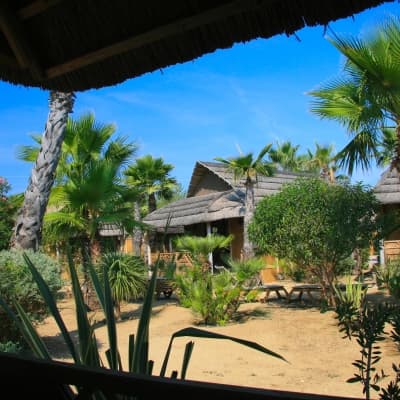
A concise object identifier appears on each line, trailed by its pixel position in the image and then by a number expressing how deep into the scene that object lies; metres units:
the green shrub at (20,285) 7.41
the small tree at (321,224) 10.67
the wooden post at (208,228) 19.45
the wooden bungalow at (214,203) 19.08
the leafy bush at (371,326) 2.04
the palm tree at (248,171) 16.23
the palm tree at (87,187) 11.08
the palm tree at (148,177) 23.20
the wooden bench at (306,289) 12.34
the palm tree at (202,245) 13.24
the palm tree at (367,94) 8.20
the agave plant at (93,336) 1.94
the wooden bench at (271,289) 13.54
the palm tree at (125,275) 11.27
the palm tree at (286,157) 36.28
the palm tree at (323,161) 22.92
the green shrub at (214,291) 10.64
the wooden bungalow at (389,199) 15.77
